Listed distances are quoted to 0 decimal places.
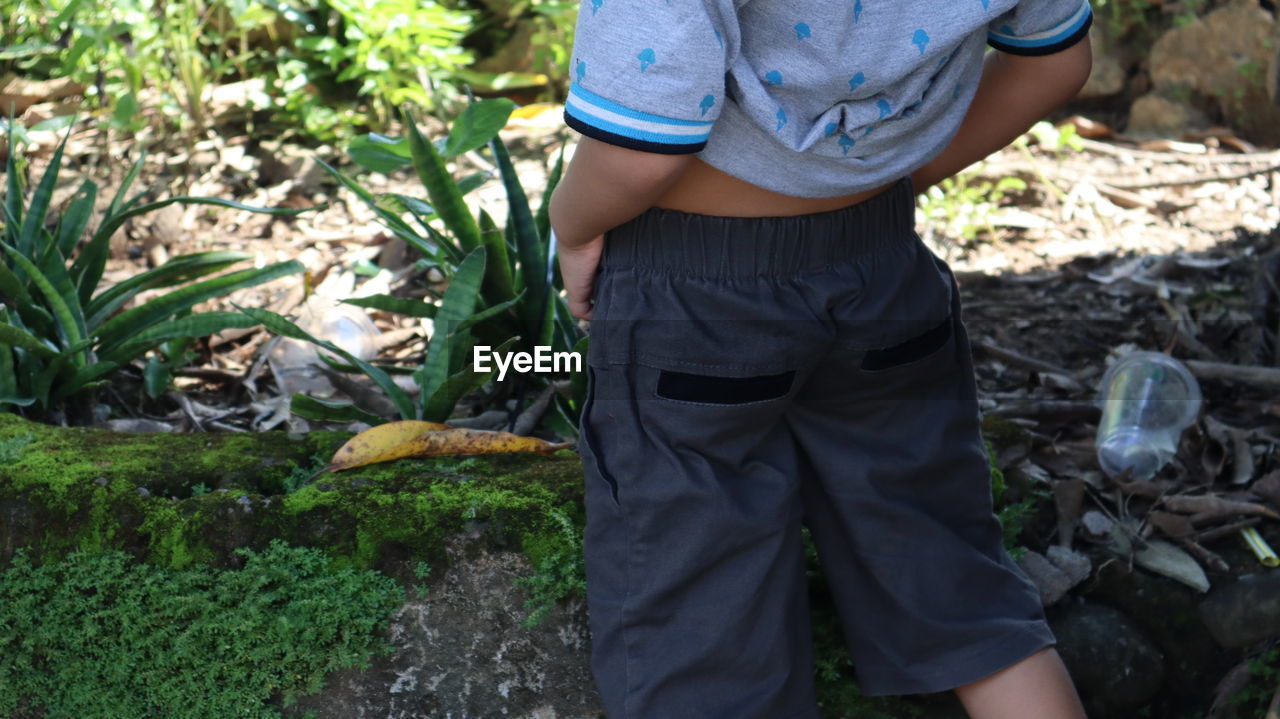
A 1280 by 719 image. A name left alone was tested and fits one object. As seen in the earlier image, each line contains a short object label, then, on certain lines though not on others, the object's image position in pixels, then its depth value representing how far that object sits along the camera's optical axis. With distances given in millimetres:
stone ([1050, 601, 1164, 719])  2082
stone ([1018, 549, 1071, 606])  2150
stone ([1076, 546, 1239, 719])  2164
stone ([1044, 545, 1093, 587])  2194
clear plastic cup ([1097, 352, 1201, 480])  2584
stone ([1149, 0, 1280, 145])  5137
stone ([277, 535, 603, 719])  1901
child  1427
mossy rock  1962
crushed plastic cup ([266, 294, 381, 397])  2949
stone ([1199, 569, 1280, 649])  2125
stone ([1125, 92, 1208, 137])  5391
